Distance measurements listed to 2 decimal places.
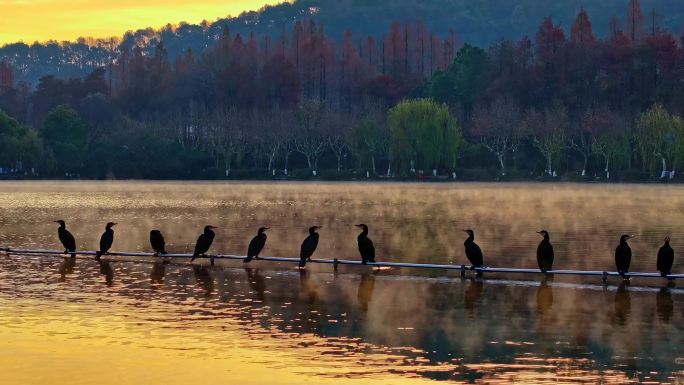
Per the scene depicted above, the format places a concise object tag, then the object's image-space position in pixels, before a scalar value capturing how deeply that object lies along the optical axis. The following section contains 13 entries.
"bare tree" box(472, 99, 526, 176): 122.31
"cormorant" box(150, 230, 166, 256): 31.30
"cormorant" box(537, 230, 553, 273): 26.89
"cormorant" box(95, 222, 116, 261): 31.89
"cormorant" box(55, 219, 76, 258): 32.28
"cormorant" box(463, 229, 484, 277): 27.33
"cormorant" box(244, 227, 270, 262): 29.88
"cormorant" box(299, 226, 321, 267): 28.97
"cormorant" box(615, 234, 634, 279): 26.25
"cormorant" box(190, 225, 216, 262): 30.50
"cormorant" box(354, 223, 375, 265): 28.62
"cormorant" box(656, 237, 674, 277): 25.75
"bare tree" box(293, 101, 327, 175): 133.50
